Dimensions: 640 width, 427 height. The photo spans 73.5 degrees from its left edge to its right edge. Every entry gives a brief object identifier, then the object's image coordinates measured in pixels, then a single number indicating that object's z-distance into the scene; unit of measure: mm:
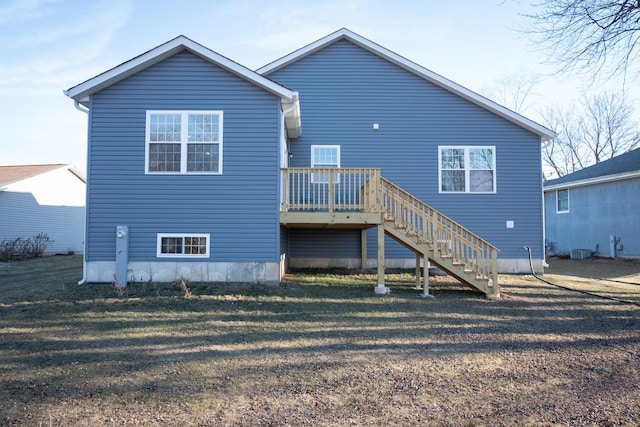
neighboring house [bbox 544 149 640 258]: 16797
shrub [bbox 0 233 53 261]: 18219
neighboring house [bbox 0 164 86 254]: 19750
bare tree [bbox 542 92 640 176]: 32719
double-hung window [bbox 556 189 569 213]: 20484
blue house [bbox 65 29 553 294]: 9328
